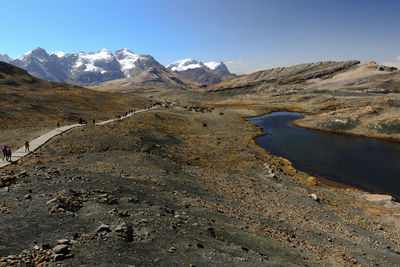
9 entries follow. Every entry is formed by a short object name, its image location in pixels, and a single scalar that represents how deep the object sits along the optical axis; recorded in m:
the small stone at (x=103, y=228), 11.23
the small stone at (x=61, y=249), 9.09
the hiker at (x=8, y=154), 25.77
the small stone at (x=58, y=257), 8.71
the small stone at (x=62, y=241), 9.83
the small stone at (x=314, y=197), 26.93
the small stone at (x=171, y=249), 10.80
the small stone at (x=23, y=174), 18.67
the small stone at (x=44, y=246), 9.48
